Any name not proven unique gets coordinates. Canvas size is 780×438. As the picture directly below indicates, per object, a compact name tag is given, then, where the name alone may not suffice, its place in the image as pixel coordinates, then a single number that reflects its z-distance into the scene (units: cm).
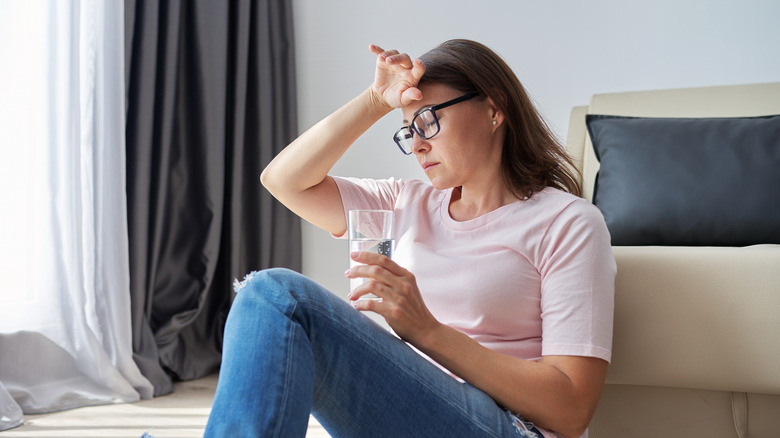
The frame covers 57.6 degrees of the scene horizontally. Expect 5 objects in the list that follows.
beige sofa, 135
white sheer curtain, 222
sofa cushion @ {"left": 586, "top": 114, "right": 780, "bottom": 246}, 173
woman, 94
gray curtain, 252
